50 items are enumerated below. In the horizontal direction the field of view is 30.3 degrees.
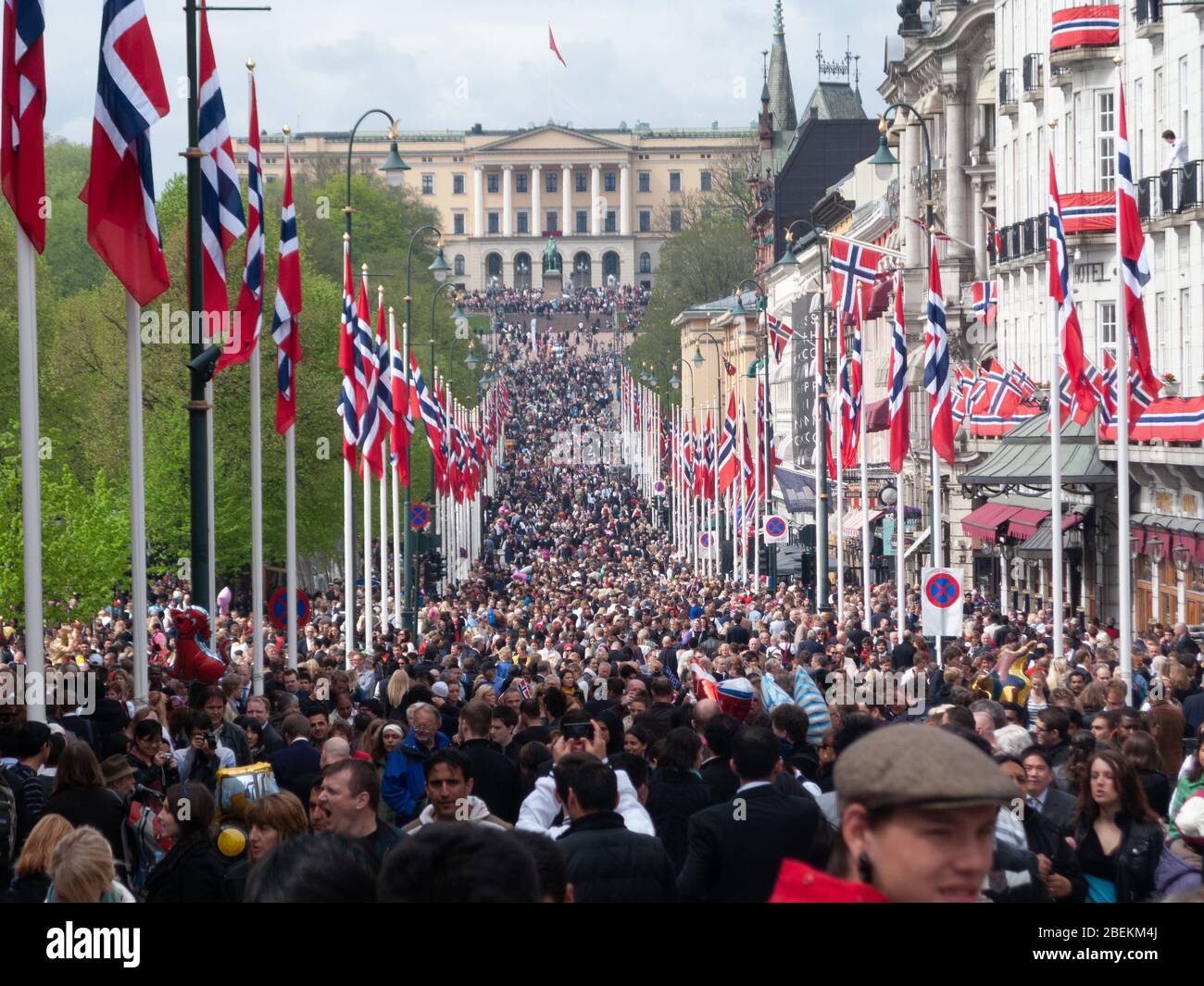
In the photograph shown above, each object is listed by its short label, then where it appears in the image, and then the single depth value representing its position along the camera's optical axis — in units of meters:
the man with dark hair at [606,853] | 8.04
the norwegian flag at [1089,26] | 39.97
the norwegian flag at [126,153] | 16.62
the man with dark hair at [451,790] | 9.64
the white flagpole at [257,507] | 25.27
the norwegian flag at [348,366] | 31.97
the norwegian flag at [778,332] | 49.68
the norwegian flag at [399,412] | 40.66
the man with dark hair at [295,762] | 13.23
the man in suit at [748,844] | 8.47
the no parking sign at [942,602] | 24.81
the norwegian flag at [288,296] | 25.02
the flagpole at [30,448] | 15.40
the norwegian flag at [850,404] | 39.06
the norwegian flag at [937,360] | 31.38
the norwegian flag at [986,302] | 49.41
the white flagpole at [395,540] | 41.03
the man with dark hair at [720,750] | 10.96
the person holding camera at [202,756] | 12.84
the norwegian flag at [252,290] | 21.17
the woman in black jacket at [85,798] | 10.22
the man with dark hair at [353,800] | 8.64
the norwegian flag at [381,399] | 33.75
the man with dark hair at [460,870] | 4.79
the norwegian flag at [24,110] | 15.18
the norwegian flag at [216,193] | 19.73
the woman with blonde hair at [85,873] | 7.33
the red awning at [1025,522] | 42.72
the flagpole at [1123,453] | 24.94
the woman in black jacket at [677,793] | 10.71
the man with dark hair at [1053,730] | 13.00
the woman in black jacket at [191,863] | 8.87
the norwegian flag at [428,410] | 47.94
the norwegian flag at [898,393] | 34.31
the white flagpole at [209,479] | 20.08
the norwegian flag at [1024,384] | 40.66
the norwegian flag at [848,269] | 36.88
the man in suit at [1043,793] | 10.55
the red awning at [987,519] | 45.25
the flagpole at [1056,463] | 28.16
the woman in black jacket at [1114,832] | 9.49
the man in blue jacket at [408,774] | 12.15
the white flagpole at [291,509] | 27.28
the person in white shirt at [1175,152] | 34.81
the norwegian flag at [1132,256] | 24.45
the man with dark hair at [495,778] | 11.96
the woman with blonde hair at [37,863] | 8.42
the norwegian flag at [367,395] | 32.84
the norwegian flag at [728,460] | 55.69
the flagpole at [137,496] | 17.61
